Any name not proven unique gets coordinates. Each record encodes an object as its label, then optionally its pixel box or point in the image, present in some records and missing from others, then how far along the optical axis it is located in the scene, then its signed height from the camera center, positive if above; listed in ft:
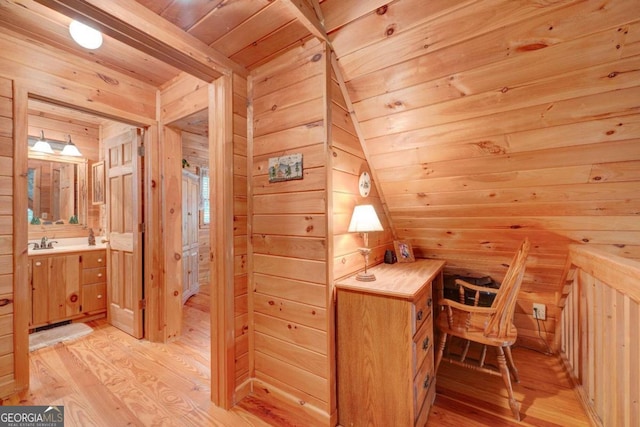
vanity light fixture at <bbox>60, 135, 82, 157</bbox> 10.09 +2.73
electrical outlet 7.29 -2.92
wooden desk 4.24 -2.50
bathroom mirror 9.66 +1.08
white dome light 5.28 +3.85
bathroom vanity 8.34 -2.36
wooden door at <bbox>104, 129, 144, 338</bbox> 8.03 -0.52
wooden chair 4.92 -2.46
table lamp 4.76 -0.17
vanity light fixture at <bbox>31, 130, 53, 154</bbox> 9.53 +2.72
